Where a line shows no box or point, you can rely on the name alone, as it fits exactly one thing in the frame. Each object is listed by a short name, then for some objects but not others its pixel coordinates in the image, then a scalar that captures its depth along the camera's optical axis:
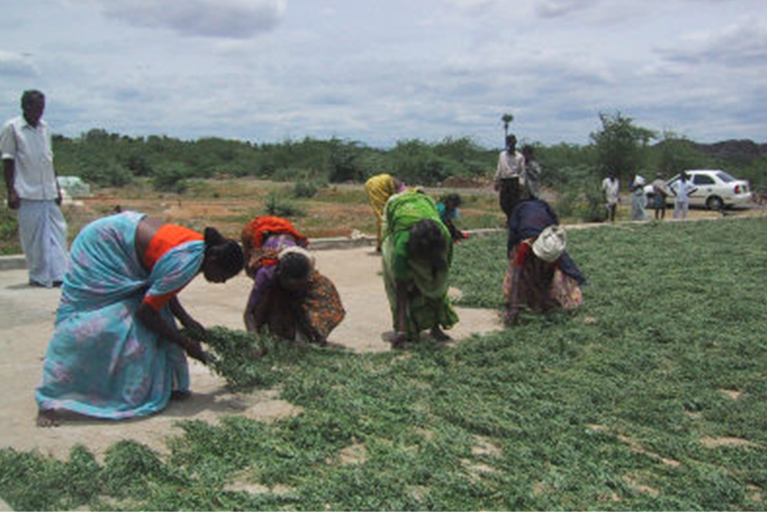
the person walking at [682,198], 20.19
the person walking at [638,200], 18.93
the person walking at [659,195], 20.45
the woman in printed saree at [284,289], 5.91
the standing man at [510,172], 12.55
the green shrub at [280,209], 20.73
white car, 25.41
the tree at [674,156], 39.31
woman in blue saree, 4.54
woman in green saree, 6.15
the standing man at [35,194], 8.36
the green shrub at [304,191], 30.92
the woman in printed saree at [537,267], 7.21
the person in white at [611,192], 18.91
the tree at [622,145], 37.62
